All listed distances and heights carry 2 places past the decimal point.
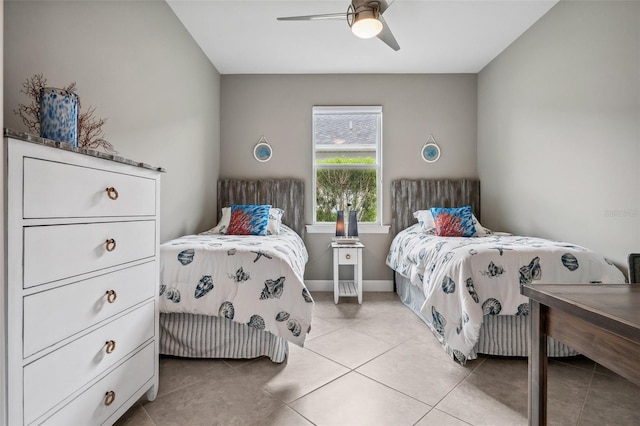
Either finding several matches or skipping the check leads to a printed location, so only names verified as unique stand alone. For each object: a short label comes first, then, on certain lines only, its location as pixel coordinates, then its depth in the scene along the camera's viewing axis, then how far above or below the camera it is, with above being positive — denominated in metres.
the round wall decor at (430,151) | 3.80 +0.76
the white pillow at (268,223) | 3.09 -0.10
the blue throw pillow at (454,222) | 3.05 -0.08
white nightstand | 3.28 -0.50
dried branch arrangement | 1.38 +0.45
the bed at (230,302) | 1.88 -0.53
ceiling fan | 2.03 +1.30
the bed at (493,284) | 1.91 -0.44
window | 3.89 +0.61
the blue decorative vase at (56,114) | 1.16 +0.36
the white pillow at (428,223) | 3.15 -0.10
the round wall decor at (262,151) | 3.81 +0.75
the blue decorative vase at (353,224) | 3.54 -0.12
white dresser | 0.88 -0.25
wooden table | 0.62 -0.25
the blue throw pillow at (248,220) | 3.00 -0.07
